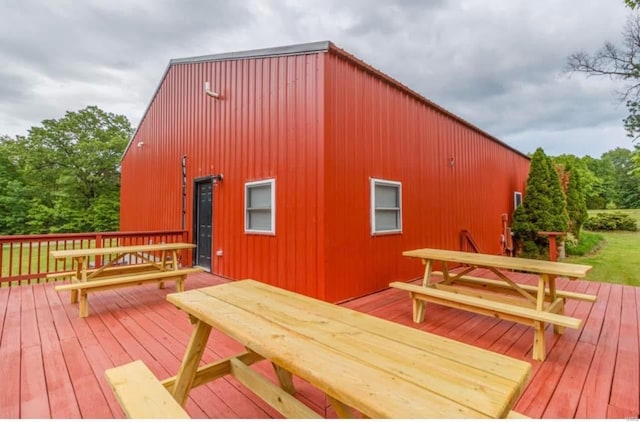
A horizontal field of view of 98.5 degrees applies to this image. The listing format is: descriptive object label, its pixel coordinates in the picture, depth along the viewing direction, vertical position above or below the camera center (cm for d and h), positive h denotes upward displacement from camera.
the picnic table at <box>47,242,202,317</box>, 340 -85
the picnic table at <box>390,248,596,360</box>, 243 -89
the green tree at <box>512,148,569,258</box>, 884 +15
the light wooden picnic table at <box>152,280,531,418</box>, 83 -56
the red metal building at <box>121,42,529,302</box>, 391 +84
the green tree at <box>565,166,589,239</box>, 1199 +40
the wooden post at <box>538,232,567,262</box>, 549 -60
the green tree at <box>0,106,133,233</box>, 1628 +251
